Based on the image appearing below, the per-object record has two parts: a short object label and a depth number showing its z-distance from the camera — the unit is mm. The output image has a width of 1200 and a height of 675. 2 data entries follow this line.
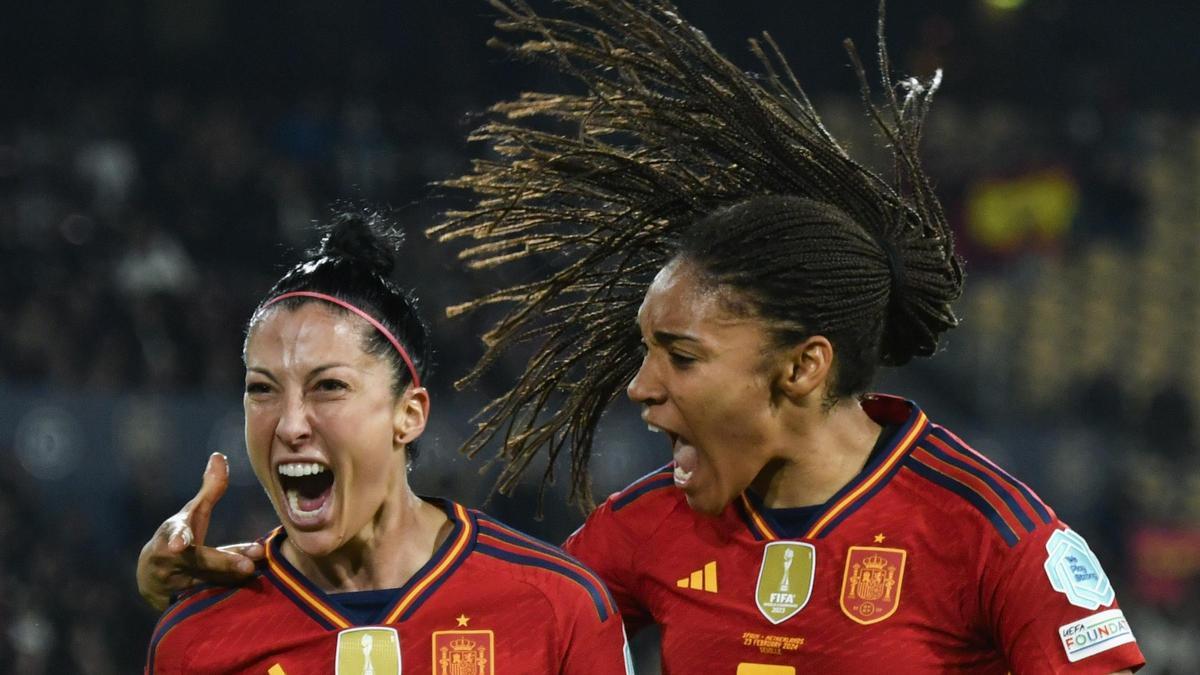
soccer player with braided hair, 5660
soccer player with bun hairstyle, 5508
